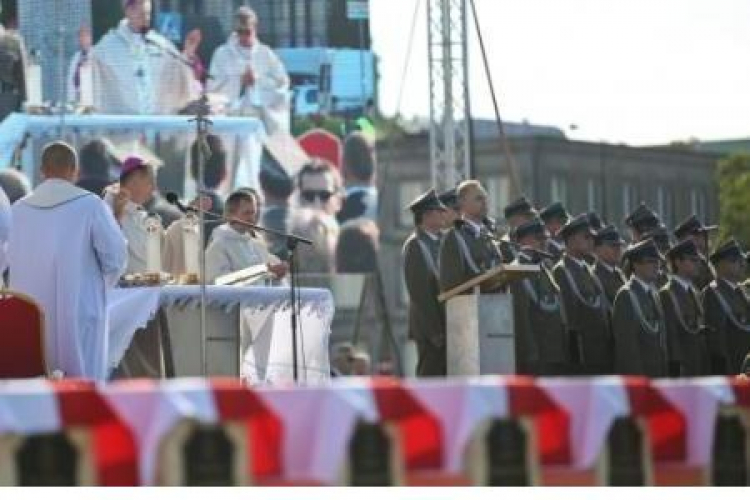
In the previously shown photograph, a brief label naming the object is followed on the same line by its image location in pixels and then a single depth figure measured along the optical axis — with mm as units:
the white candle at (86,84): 26828
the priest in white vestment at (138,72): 26891
